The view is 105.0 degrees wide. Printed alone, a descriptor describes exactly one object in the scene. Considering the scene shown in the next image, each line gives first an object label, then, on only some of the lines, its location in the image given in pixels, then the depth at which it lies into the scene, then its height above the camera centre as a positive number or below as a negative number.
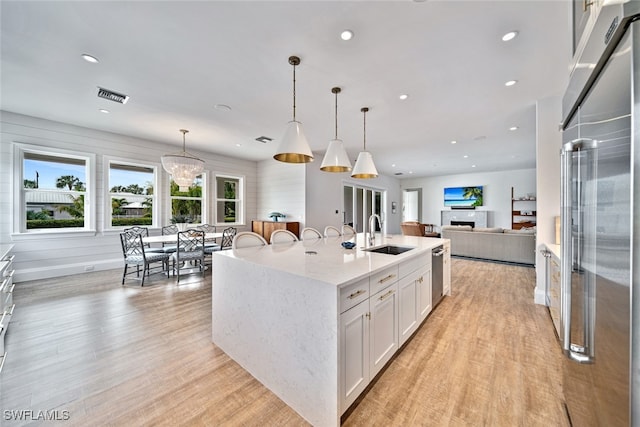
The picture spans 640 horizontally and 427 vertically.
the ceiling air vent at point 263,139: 5.34 +1.65
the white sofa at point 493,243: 5.64 -0.75
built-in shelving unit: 9.08 +0.07
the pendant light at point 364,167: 3.47 +0.65
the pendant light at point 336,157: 3.07 +0.70
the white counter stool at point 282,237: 3.03 -0.31
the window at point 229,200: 7.05 +0.40
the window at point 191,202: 6.09 +0.29
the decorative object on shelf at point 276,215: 6.89 -0.06
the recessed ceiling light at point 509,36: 2.20 +1.61
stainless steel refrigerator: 0.68 -0.05
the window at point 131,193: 5.22 +0.43
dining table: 4.30 -0.47
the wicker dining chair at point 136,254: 4.22 -0.73
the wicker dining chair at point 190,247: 4.43 -0.64
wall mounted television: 10.24 +0.70
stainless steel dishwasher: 3.00 -0.79
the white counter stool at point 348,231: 4.22 -0.32
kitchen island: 1.44 -0.75
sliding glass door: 8.71 +0.36
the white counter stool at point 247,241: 2.59 -0.31
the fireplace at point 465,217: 10.12 -0.18
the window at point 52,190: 4.27 +0.42
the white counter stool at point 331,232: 4.03 -0.32
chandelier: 4.56 +0.88
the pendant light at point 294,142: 2.41 +0.71
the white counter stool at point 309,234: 3.71 -0.33
